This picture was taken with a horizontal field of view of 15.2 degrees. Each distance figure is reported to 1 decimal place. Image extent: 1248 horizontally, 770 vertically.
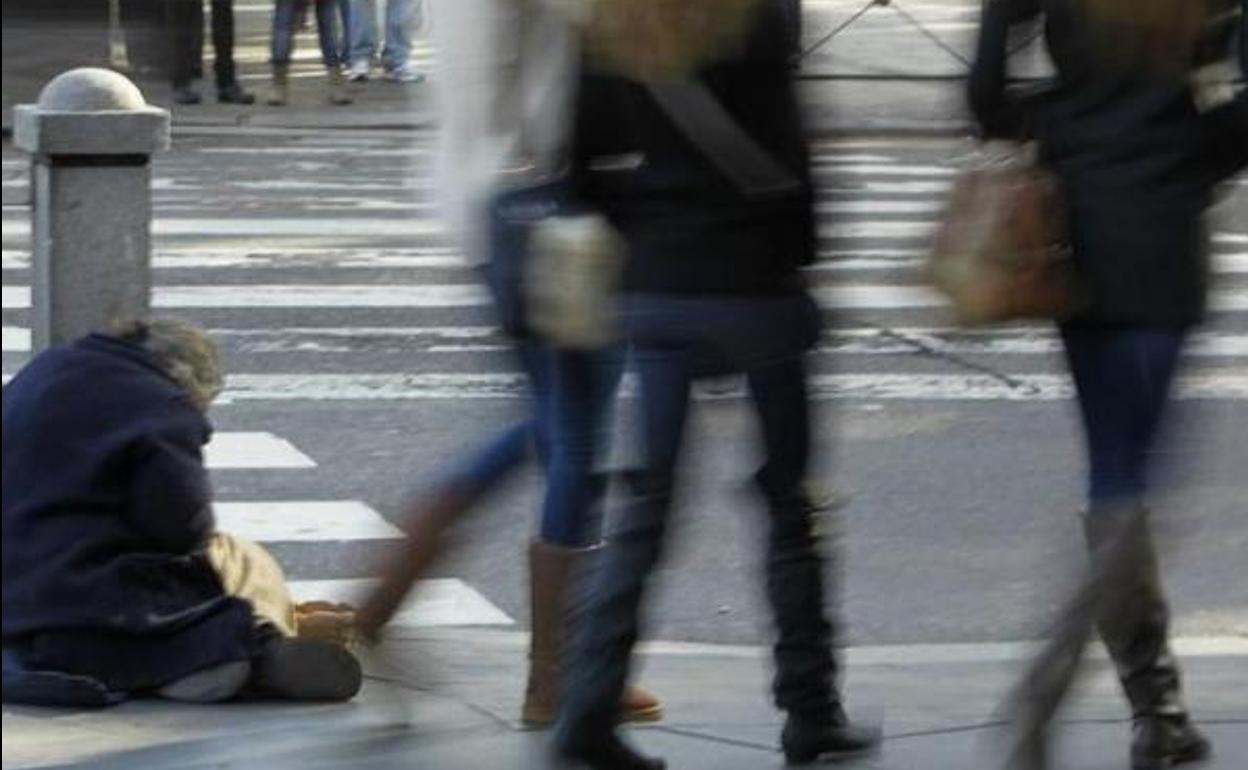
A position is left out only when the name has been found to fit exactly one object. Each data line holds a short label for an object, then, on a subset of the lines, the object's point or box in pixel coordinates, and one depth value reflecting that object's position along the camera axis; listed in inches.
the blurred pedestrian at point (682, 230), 294.2
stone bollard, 391.8
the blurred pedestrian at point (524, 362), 308.0
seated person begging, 335.2
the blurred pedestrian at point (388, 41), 1276.5
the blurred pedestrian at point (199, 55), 1234.6
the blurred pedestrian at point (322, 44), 1251.4
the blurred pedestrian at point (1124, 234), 292.8
